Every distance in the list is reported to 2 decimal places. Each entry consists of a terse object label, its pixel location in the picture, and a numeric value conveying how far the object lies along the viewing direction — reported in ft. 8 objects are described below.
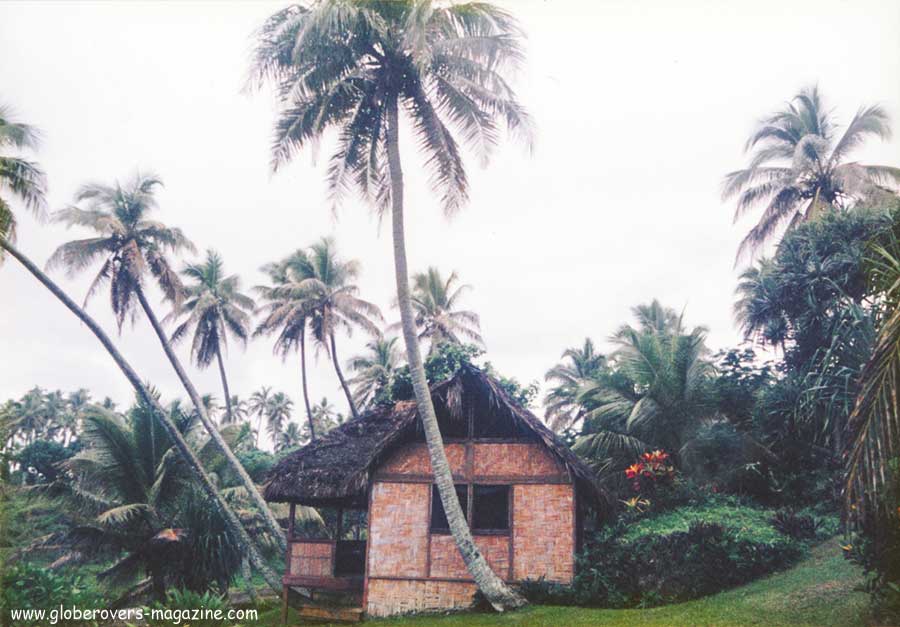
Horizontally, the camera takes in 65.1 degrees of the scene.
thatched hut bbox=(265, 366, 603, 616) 43.37
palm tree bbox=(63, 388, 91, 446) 180.00
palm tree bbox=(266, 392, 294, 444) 223.10
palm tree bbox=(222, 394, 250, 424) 217.23
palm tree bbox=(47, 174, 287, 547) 63.16
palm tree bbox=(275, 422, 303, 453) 203.10
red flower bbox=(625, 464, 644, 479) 54.54
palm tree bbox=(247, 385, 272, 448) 223.92
